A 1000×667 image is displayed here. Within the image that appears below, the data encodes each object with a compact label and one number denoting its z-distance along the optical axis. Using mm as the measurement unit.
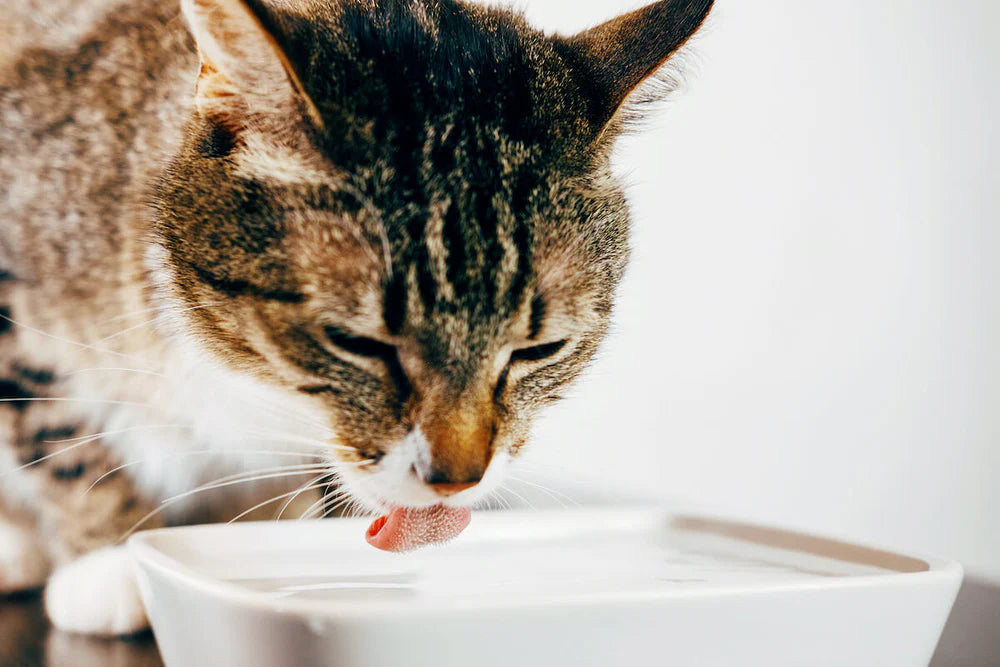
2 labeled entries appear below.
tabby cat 411
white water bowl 369
